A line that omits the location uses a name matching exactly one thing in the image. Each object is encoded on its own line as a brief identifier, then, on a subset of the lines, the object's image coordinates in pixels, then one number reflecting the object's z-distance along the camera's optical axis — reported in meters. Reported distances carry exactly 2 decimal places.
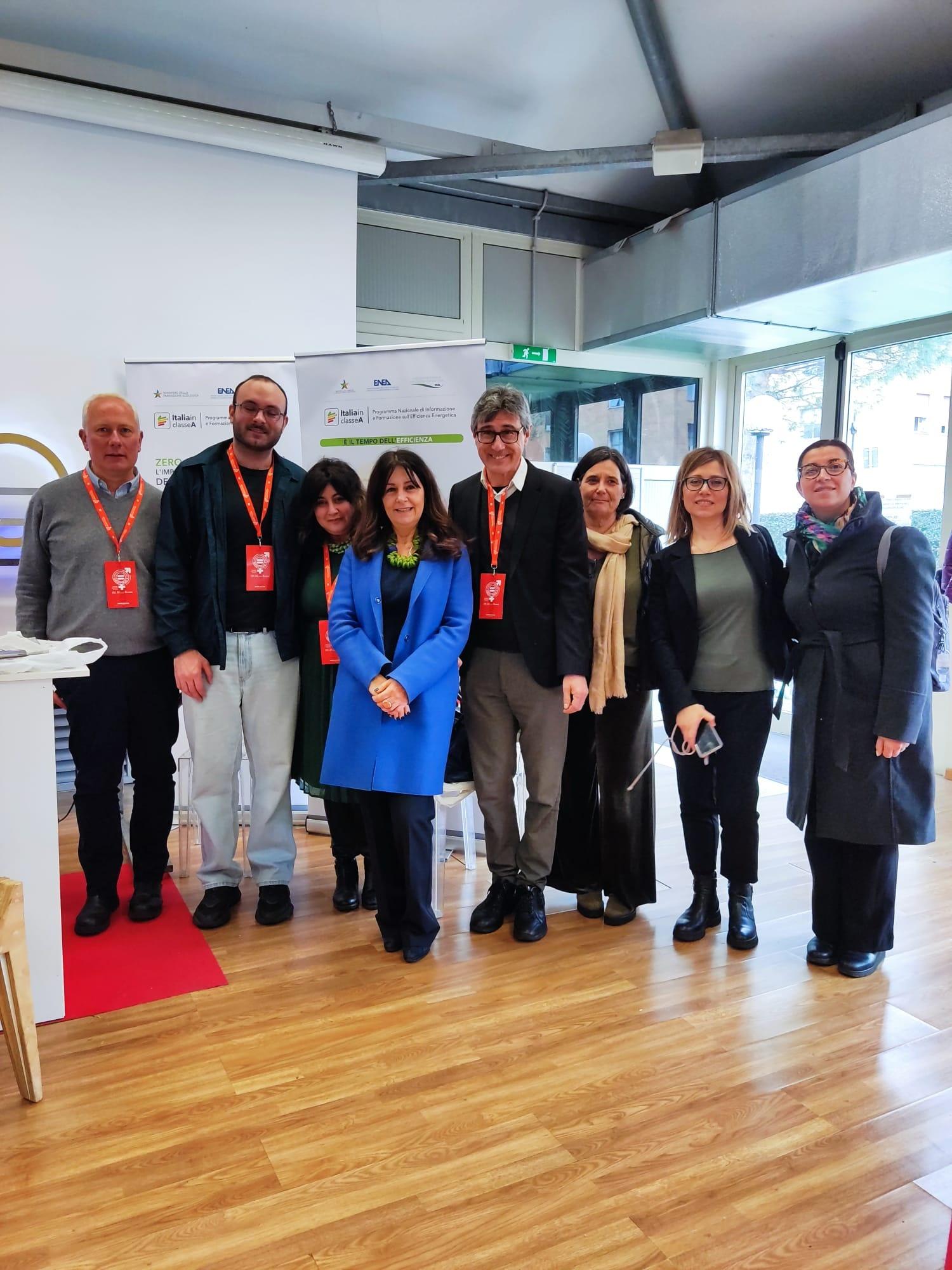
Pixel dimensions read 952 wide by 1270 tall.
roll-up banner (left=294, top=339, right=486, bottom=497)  3.49
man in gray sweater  2.84
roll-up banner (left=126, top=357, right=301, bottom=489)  3.98
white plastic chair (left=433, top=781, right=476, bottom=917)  2.96
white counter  2.26
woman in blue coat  2.62
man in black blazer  2.73
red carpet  2.53
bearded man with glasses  2.82
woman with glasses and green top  2.72
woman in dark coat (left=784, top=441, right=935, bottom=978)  2.45
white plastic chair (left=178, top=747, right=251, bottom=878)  3.57
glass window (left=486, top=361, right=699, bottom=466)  6.17
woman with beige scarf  2.85
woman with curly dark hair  2.91
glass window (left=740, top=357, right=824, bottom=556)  5.92
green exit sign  5.97
